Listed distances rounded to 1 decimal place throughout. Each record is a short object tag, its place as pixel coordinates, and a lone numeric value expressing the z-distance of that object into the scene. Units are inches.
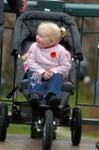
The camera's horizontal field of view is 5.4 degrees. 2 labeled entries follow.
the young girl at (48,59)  387.6
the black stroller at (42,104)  380.3
